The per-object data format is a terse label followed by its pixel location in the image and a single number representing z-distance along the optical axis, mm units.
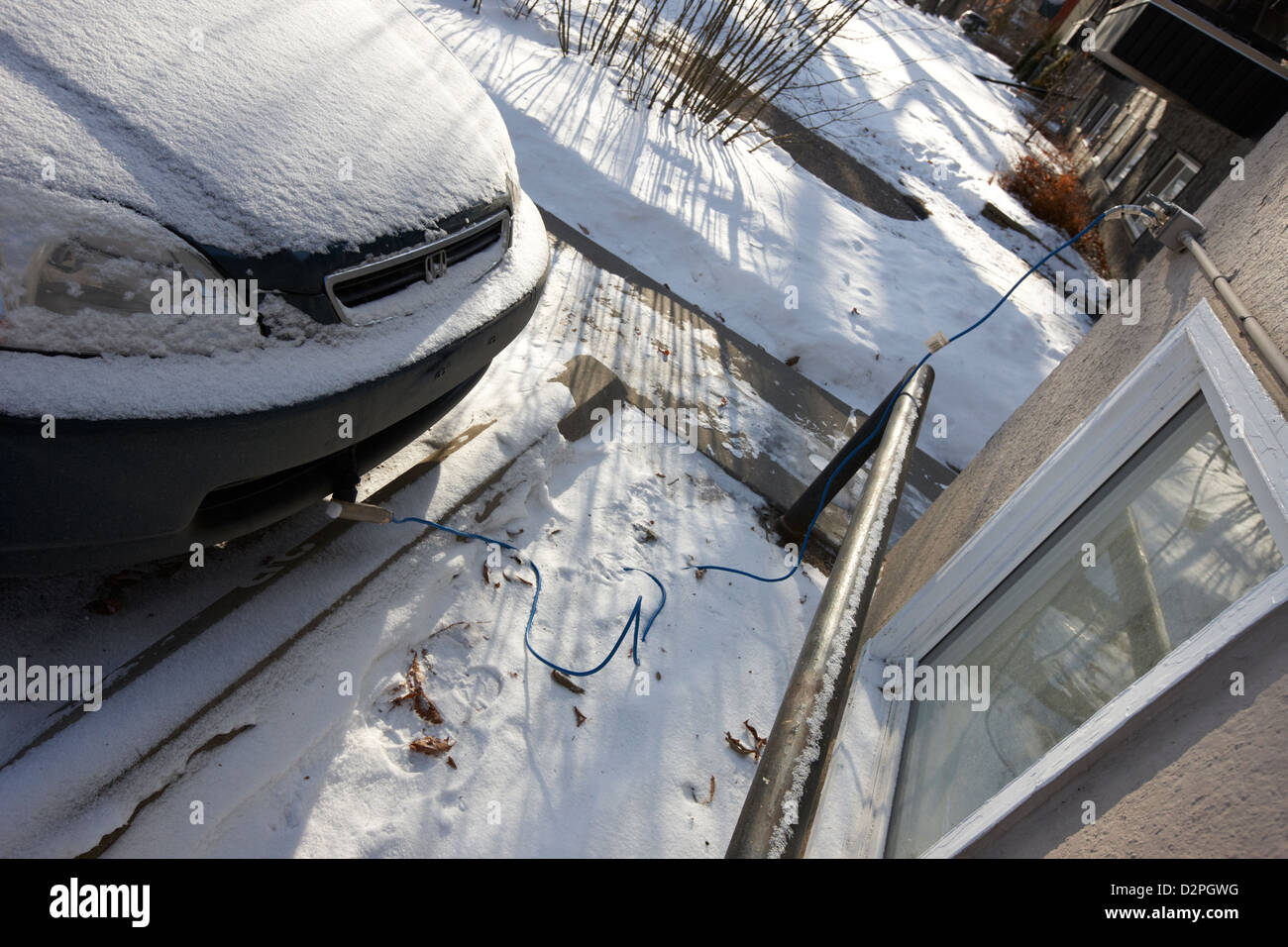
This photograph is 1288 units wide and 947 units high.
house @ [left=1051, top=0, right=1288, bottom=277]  8117
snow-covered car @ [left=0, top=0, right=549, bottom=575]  1414
